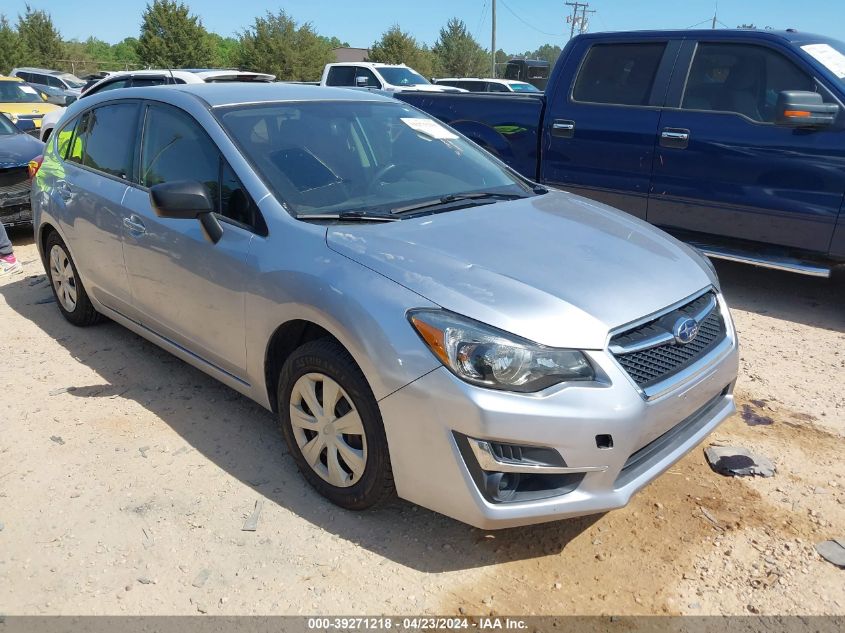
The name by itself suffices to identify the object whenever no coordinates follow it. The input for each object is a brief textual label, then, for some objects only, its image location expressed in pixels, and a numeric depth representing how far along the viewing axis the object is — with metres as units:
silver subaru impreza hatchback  2.34
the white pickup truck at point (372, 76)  16.05
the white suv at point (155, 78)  10.03
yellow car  13.95
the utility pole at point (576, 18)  56.47
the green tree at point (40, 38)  44.47
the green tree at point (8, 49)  40.31
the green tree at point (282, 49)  35.84
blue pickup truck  4.93
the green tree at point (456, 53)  46.22
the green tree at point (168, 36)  35.62
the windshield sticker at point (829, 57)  5.07
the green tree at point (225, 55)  40.00
